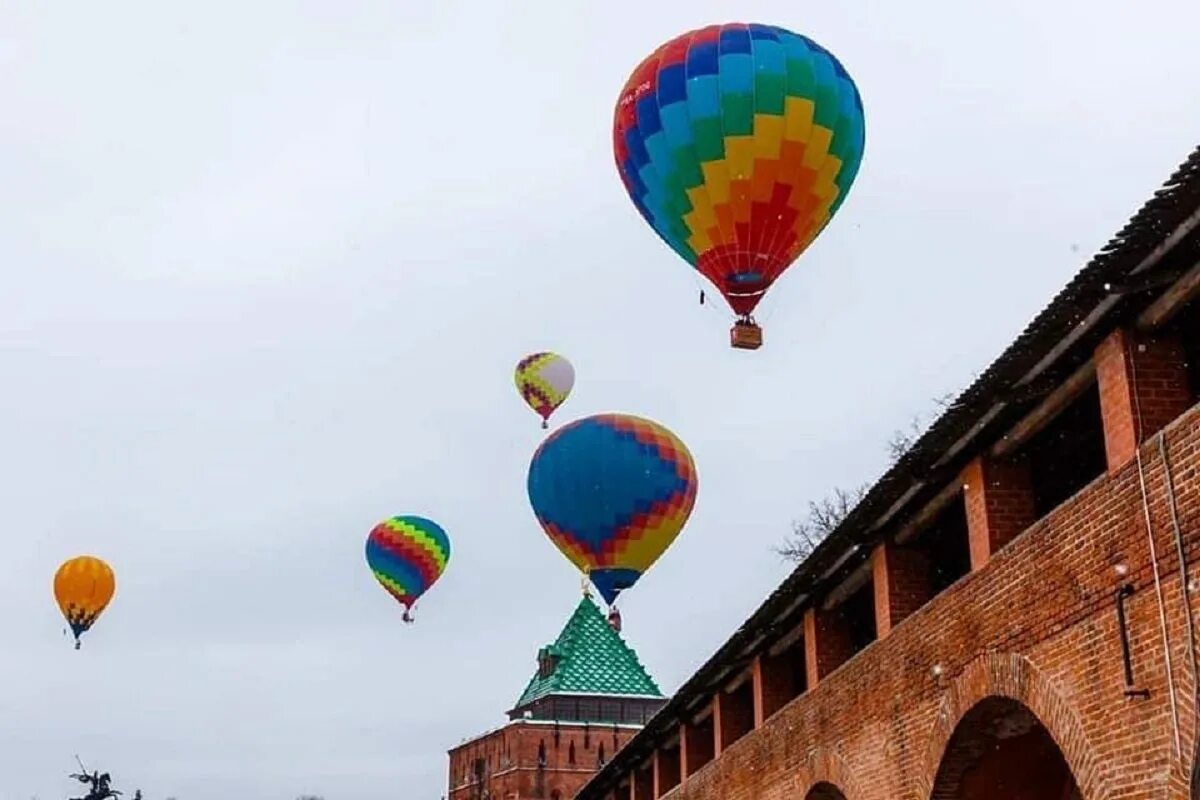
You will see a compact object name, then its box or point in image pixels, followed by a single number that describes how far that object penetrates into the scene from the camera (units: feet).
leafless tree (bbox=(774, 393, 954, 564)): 115.24
